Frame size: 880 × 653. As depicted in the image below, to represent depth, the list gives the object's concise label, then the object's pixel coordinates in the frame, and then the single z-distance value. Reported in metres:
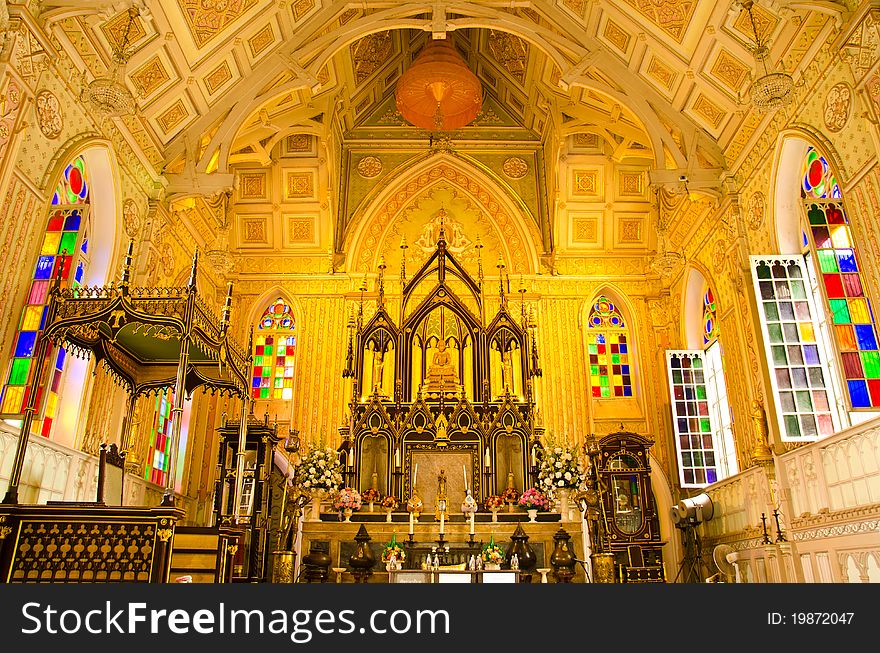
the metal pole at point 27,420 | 6.37
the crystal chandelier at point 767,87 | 8.12
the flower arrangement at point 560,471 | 11.59
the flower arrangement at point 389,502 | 11.59
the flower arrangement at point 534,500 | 11.23
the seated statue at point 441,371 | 13.59
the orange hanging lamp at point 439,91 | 12.93
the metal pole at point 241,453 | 8.88
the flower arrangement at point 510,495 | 12.02
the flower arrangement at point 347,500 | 10.89
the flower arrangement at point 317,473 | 11.24
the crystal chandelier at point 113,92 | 8.16
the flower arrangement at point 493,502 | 11.72
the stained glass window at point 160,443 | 12.13
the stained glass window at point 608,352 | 16.00
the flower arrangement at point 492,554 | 9.59
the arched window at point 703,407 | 13.10
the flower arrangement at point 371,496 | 11.84
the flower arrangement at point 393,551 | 9.82
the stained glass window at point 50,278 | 7.42
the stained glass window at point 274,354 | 15.86
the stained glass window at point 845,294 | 8.33
